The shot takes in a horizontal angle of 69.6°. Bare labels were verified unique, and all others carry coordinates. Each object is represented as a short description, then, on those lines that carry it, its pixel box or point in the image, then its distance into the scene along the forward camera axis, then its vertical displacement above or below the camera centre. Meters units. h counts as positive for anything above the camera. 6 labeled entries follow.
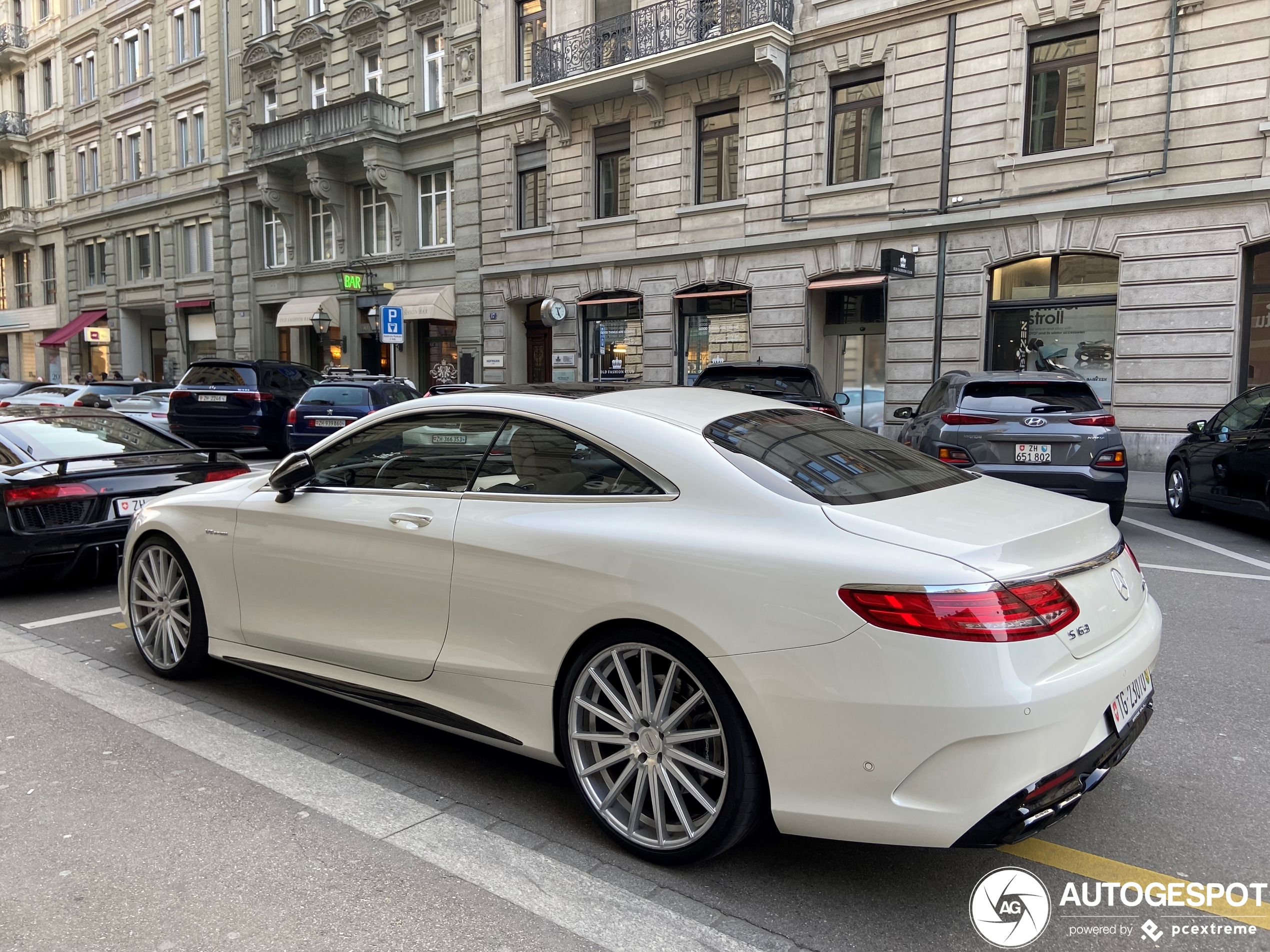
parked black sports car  6.05 -0.74
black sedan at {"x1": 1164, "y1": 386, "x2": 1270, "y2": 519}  8.62 -0.75
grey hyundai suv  8.22 -0.44
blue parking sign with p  18.69 +1.15
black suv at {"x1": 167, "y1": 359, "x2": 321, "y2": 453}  16.80 -0.48
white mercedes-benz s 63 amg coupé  2.38 -0.69
